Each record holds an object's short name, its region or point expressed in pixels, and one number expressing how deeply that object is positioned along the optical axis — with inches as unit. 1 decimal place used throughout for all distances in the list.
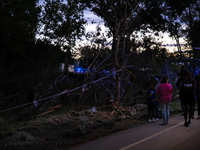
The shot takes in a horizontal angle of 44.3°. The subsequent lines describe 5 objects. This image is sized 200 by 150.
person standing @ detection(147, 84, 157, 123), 383.2
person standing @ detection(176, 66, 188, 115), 459.8
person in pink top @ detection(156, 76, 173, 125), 355.4
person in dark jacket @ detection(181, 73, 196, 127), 347.5
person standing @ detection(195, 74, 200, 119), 407.8
